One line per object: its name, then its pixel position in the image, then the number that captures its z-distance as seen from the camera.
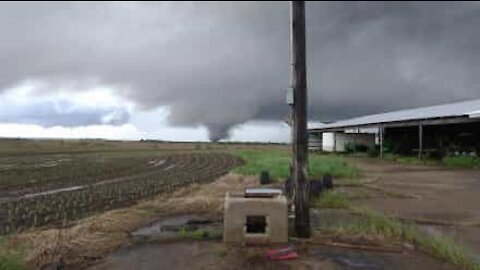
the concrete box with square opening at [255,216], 8.46
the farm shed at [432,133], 29.73
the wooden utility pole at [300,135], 8.72
